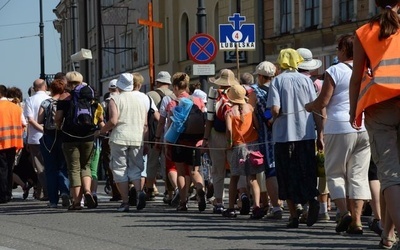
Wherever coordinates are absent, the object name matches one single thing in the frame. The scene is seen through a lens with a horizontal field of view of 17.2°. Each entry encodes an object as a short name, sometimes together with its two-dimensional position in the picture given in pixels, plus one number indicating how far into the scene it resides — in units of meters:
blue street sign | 24.53
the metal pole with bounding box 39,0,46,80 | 57.00
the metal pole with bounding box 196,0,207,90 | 28.61
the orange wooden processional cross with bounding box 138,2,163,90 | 30.85
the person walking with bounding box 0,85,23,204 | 19.62
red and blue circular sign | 25.69
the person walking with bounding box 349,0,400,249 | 9.41
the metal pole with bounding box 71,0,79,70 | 51.64
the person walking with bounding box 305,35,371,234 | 11.85
